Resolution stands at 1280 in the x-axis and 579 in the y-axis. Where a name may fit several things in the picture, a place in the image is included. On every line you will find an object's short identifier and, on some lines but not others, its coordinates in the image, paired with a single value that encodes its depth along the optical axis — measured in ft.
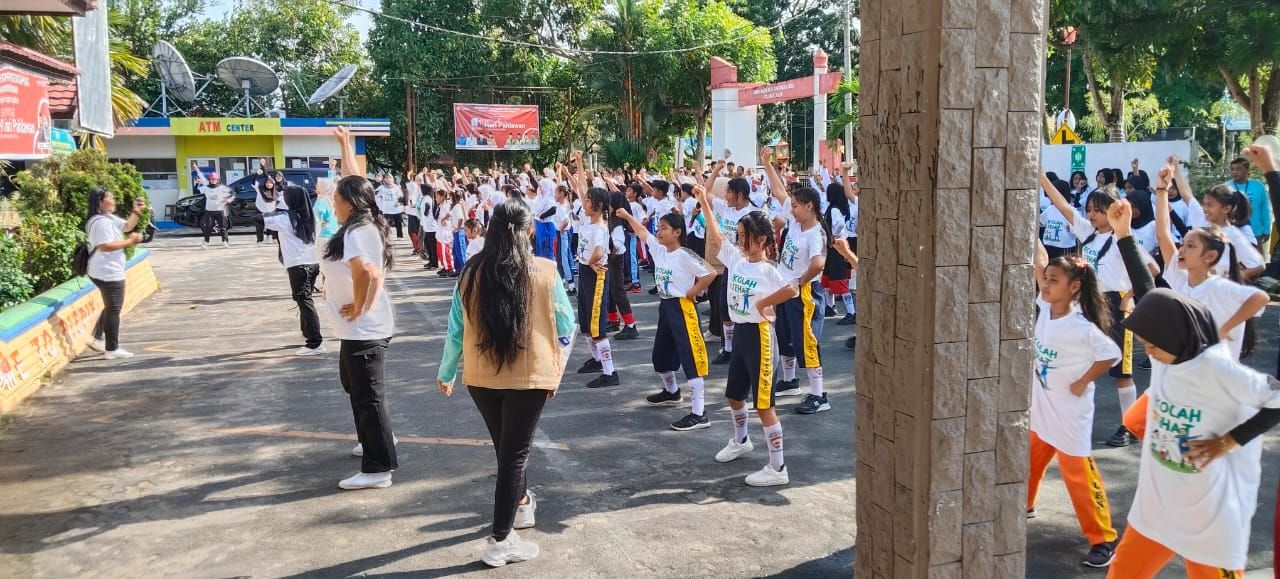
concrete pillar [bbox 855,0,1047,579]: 8.51
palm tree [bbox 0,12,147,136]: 41.52
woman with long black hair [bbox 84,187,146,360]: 29.27
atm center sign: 95.96
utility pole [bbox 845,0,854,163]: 79.41
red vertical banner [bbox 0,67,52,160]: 34.88
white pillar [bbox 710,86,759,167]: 89.56
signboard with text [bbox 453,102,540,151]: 110.42
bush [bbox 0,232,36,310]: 28.91
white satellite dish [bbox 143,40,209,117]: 94.63
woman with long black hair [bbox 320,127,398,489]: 17.70
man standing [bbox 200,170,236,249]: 72.54
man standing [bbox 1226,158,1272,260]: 34.32
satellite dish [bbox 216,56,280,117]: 96.02
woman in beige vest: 14.24
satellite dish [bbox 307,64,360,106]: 98.32
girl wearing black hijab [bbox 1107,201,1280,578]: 10.25
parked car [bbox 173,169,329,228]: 84.53
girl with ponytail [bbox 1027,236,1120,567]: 14.23
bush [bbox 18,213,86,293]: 33.96
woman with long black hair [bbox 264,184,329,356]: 30.99
